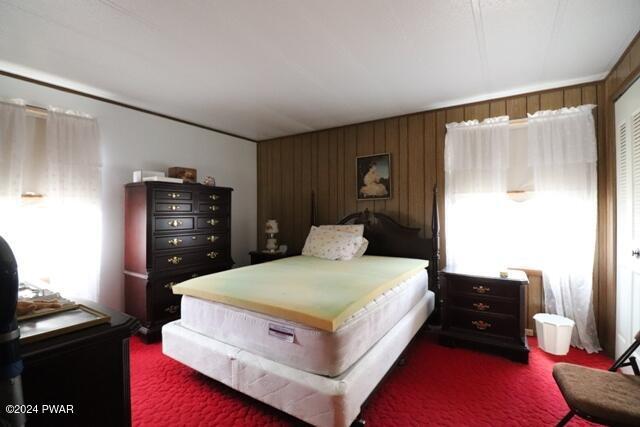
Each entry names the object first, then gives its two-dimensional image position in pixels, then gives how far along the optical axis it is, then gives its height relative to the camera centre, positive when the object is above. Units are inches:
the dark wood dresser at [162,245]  113.0 -11.8
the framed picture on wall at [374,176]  142.5 +19.0
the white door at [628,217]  78.2 -1.3
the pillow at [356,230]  134.3 -7.1
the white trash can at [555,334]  95.7 -40.0
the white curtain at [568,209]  101.6 +1.5
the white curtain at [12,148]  92.4 +22.5
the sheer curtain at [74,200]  103.8 +6.4
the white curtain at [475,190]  116.3 +9.8
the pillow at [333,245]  126.5 -13.3
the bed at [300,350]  58.7 -32.7
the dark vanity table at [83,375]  29.3 -17.2
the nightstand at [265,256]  153.2 -21.5
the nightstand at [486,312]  95.5 -34.0
